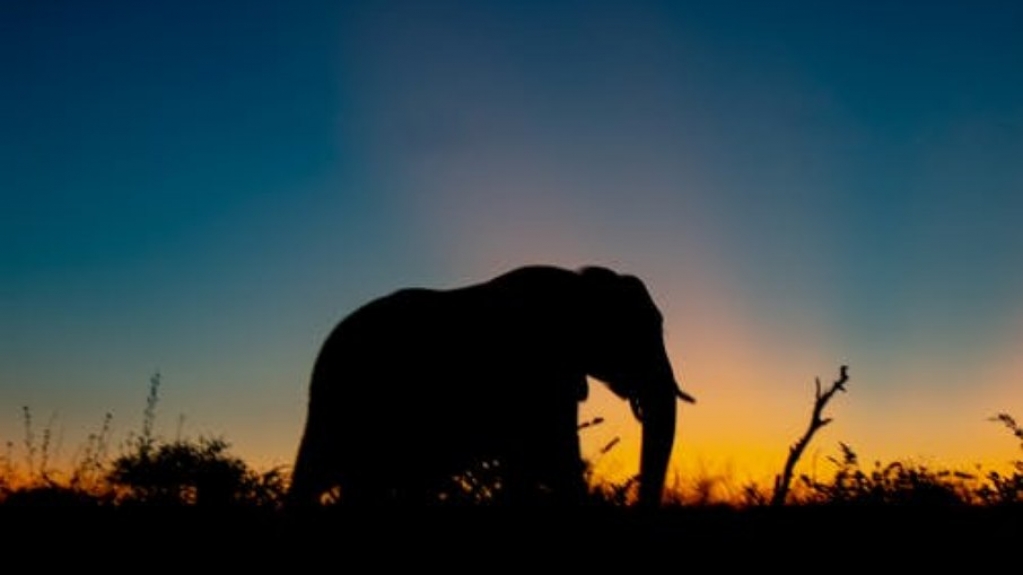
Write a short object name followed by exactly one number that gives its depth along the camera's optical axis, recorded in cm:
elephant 1058
